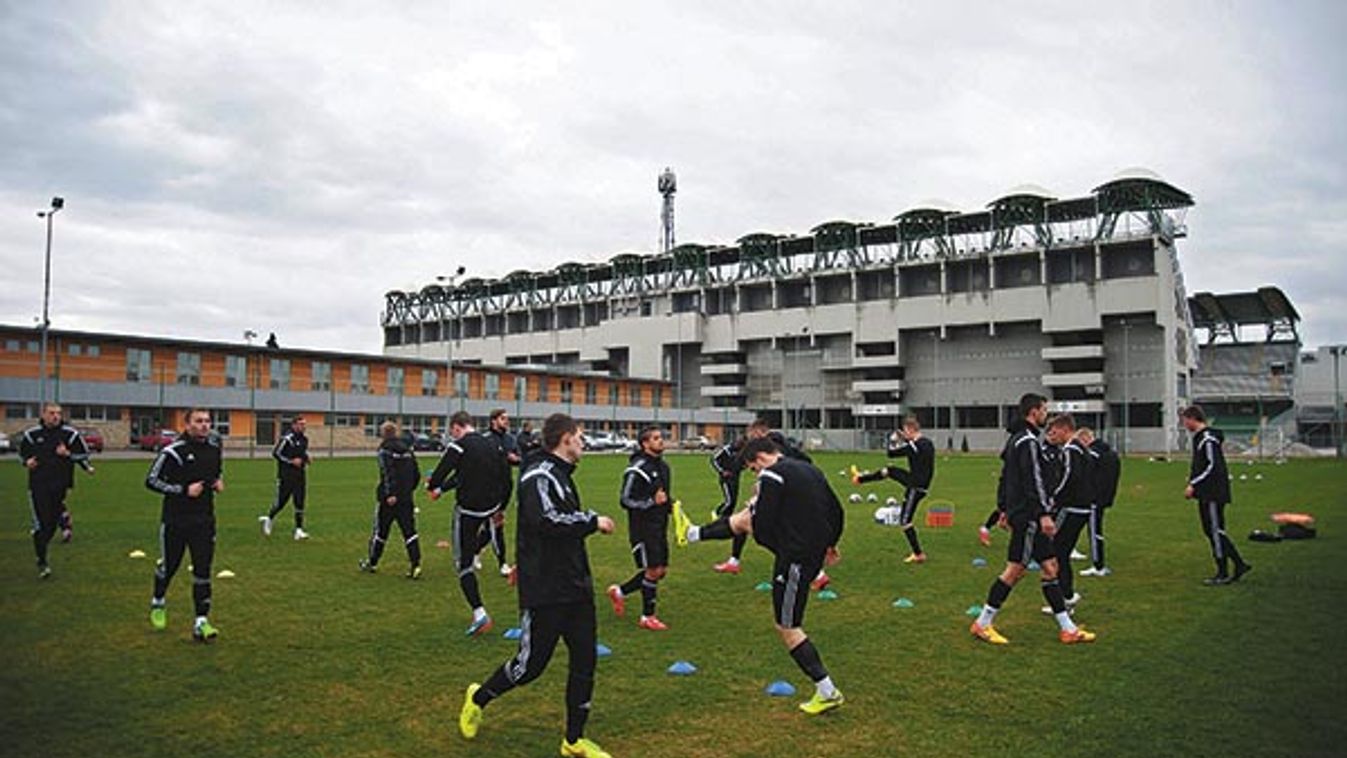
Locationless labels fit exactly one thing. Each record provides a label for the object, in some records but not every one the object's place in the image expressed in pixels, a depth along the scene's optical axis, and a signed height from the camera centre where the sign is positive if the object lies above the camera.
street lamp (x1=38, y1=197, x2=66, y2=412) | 43.91 +5.76
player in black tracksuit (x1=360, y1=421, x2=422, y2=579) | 12.70 -1.07
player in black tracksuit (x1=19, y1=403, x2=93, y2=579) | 12.82 -0.73
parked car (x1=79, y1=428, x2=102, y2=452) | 50.56 -1.56
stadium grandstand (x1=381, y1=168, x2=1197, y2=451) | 81.12 +9.31
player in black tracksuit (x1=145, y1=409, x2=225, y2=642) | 9.03 -0.84
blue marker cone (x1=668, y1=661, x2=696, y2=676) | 8.23 -2.19
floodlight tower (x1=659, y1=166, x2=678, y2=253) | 115.69 +26.61
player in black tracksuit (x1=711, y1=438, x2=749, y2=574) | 13.91 -0.97
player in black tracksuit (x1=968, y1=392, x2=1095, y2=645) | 9.46 -1.17
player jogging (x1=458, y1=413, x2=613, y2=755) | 6.24 -1.14
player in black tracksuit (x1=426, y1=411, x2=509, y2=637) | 10.51 -0.76
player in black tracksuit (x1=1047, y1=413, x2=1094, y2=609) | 10.47 -0.85
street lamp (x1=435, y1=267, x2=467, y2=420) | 69.74 +1.77
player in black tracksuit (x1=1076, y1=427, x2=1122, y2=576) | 13.54 -0.95
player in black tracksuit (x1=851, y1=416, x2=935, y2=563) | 14.59 -0.76
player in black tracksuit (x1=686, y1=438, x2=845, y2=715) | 7.11 -0.91
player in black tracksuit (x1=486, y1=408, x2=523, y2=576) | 12.56 -0.53
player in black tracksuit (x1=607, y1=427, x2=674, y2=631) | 9.98 -1.08
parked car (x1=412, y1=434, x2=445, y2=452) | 64.88 -2.08
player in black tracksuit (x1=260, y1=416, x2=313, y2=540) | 16.84 -0.98
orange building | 55.84 +1.69
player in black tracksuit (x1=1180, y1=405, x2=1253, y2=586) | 12.45 -0.88
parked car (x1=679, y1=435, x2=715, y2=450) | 86.62 -2.57
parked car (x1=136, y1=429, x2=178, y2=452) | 54.34 -1.74
